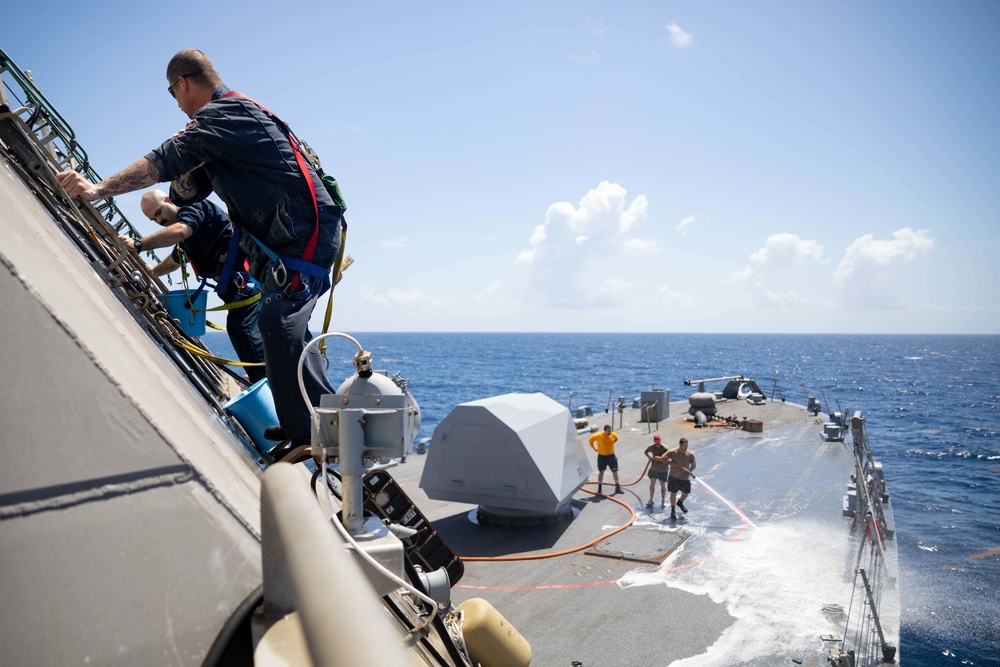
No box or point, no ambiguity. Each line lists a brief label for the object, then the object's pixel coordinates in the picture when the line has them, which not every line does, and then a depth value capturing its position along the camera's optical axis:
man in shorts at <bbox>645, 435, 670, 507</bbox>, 14.62
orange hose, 11.25
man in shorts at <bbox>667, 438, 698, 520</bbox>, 13.95
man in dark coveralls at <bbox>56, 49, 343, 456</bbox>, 3.28
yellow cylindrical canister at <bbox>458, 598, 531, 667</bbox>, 4.81
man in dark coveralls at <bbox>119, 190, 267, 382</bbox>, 4.67
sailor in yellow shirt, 16.07
